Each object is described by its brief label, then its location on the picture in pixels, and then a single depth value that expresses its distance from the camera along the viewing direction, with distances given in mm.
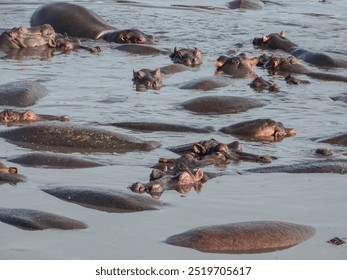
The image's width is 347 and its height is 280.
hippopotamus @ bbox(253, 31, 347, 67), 27781
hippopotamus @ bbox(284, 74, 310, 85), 25328
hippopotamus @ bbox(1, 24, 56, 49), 28734
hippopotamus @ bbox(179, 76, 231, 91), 23906
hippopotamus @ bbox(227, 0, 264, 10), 37406
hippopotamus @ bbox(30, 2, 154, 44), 30062
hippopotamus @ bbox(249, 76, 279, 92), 24719
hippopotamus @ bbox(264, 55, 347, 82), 26750
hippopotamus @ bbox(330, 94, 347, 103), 23328
